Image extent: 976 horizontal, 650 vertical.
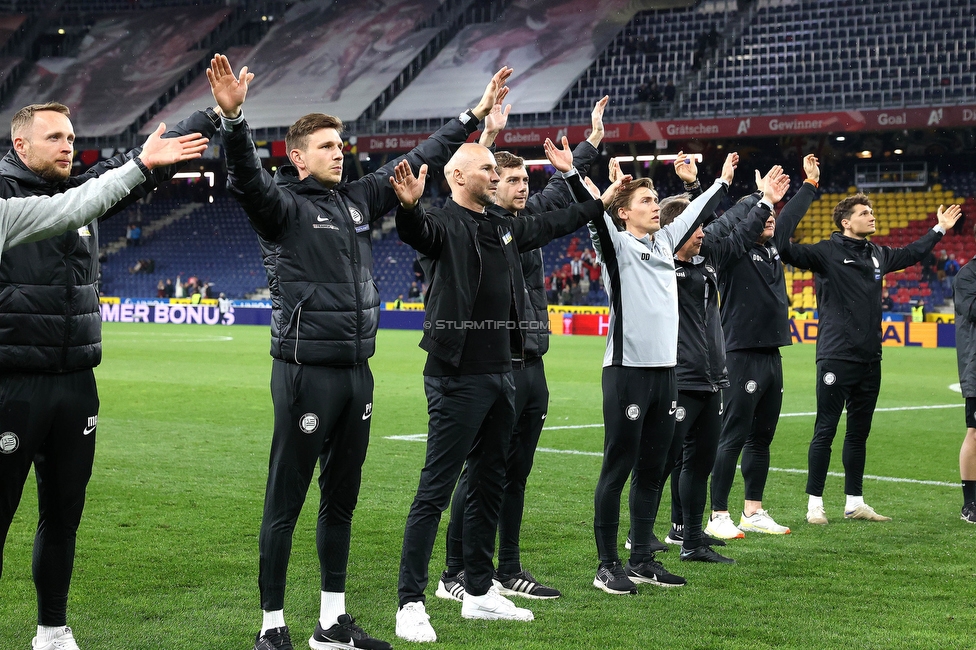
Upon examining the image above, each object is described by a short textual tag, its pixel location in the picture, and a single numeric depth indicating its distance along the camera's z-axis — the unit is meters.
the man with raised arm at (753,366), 6.98
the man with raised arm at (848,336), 7.40
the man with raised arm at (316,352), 4.34
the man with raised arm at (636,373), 5.56
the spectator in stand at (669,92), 33.88
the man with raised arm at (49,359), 4.11
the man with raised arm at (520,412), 5.41
